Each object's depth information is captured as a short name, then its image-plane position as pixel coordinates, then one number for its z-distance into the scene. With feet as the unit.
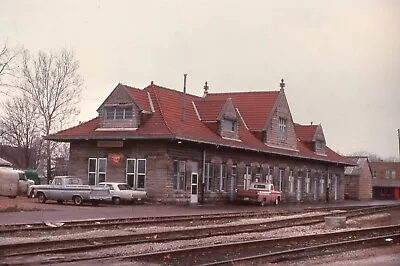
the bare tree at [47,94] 200.64
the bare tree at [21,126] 206.39
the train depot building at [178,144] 132.16
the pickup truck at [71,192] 117.39
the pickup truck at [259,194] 148.11
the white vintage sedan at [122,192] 123.24
